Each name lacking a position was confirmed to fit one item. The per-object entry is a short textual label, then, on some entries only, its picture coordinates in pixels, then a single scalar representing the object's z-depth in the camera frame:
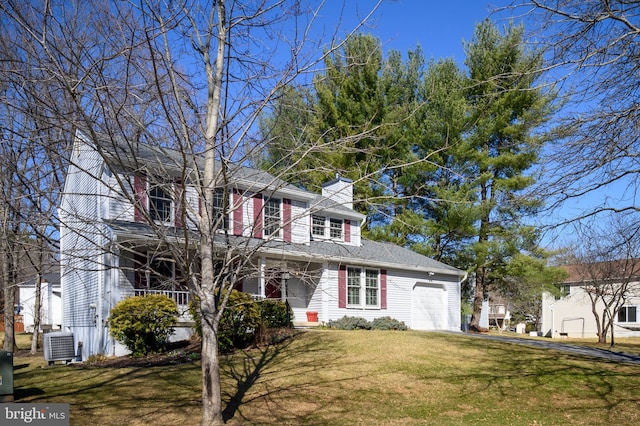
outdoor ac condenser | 13.79
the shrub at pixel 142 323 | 12.77
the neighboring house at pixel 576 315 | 30.34
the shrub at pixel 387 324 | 19.45
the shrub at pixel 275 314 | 15.36
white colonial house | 14.78
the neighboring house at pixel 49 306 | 33.56
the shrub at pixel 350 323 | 18.66
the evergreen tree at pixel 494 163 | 24.39
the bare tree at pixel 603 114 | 7.56
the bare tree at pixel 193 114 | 6.20
